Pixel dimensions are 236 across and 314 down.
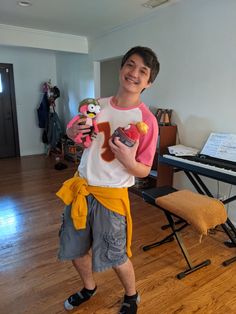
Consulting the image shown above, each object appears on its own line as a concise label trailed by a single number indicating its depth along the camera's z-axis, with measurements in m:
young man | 1.17
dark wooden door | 5.22
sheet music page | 2.38
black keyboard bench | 1.92
